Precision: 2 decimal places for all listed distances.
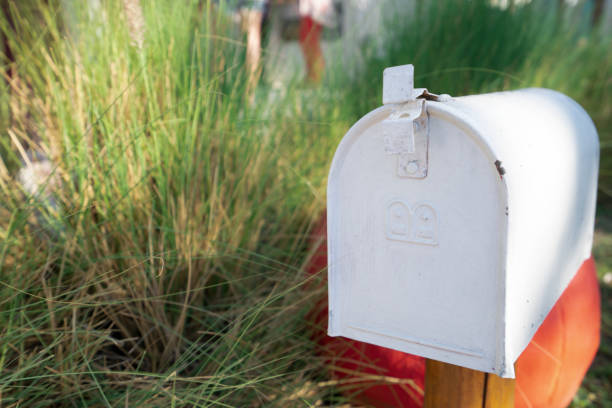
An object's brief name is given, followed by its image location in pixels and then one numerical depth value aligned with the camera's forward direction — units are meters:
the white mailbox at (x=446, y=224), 0.79
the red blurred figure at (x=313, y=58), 2.08
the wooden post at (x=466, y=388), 0.98
